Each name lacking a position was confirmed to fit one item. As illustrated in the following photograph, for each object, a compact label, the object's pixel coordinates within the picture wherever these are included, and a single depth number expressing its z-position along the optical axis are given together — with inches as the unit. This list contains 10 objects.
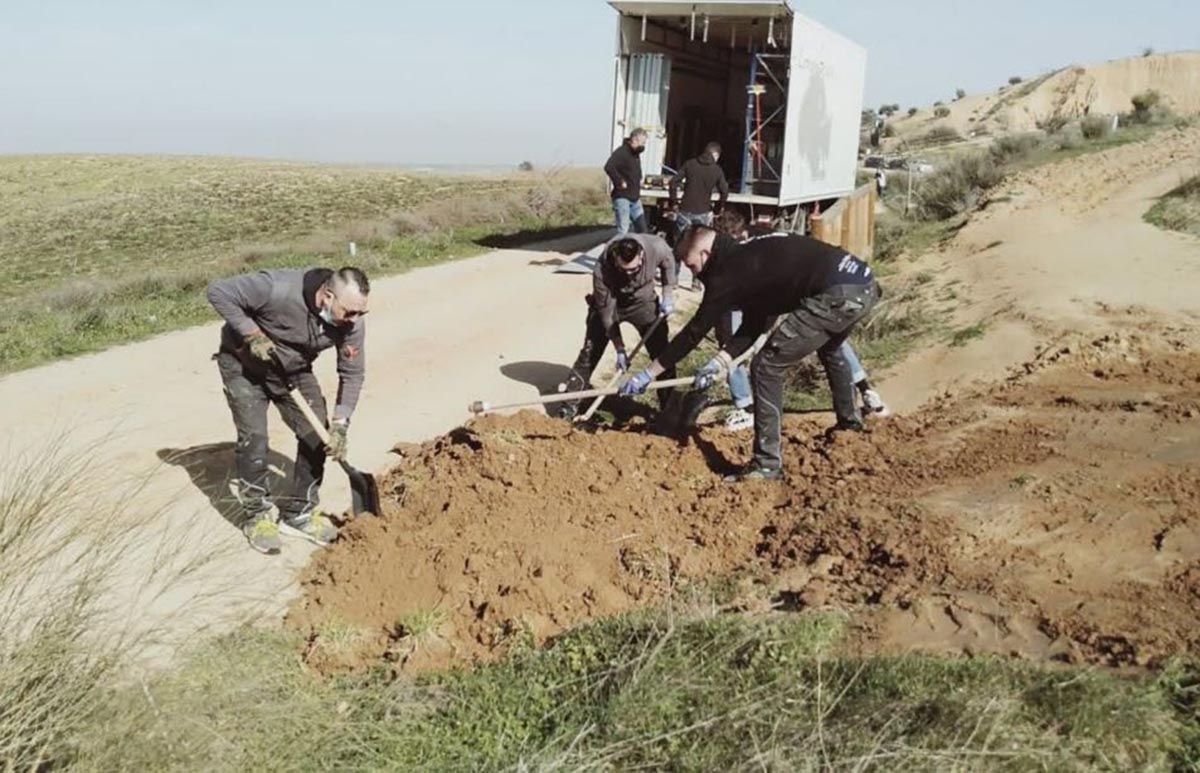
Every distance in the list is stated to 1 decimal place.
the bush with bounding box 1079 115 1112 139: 1181.7
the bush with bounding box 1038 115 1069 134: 1333.7
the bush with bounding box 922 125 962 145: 2165.4
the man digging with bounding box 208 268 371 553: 222.5
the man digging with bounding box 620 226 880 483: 251.4
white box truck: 579.8
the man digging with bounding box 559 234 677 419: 306.7
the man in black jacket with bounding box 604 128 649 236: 545.0
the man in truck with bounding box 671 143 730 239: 534.3
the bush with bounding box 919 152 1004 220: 835.4
